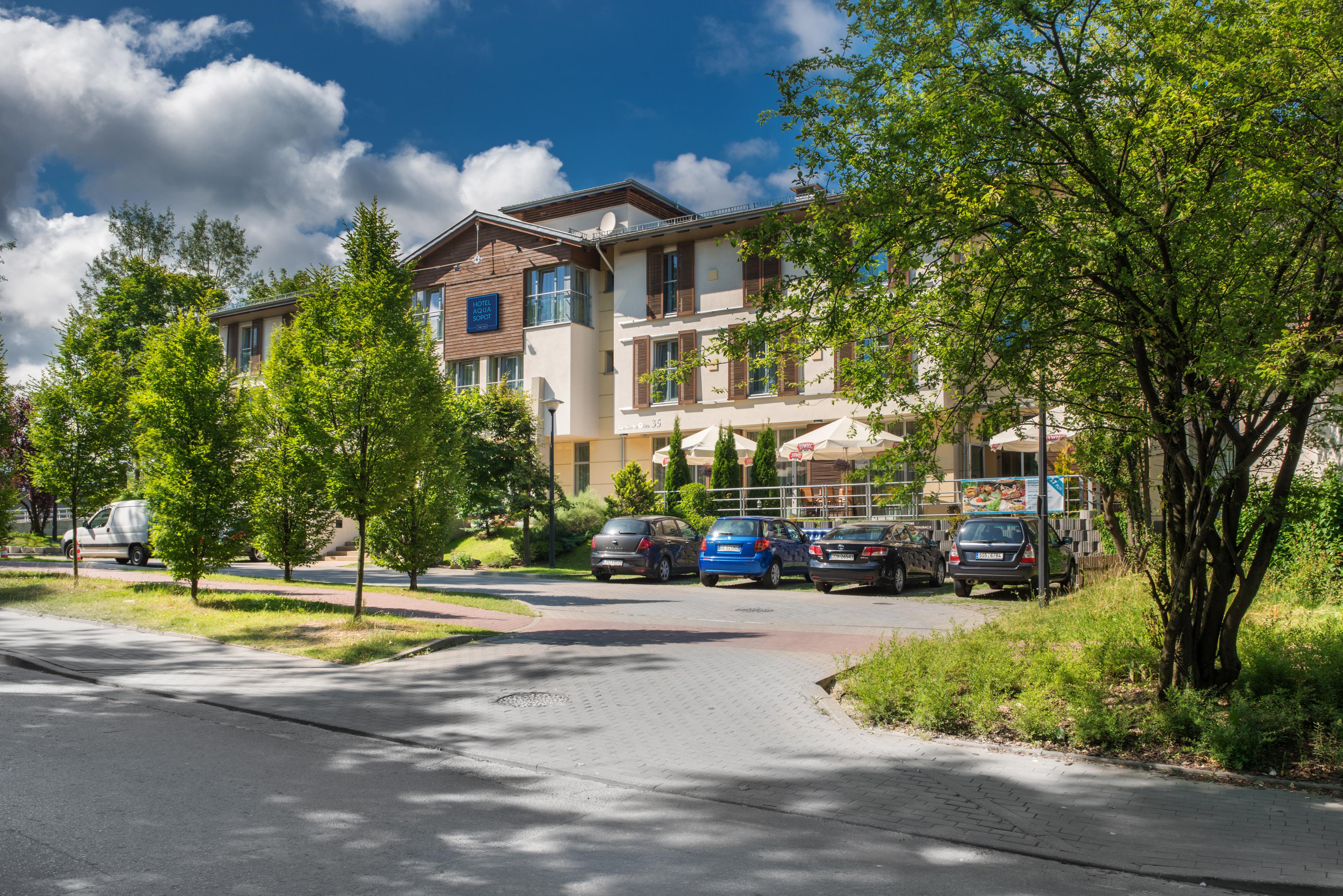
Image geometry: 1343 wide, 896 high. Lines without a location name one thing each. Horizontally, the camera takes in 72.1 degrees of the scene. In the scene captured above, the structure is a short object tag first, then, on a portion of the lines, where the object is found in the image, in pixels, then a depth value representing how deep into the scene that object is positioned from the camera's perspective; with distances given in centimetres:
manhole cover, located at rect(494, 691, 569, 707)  877
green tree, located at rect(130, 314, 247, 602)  1545
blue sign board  3859
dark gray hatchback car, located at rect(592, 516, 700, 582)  2262
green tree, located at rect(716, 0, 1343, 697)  620
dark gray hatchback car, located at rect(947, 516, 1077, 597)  1755
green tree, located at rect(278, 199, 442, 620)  1244
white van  2816
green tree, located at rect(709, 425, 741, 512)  3044
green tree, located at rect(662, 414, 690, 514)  3131
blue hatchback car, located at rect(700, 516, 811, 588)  2152
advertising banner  2052
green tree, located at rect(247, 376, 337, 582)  1661
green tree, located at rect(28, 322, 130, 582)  2030
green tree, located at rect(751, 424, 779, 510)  3075
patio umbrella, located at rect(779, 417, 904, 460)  2542
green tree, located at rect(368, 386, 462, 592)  1809
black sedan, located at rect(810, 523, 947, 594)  1953
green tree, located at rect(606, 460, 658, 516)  3017
